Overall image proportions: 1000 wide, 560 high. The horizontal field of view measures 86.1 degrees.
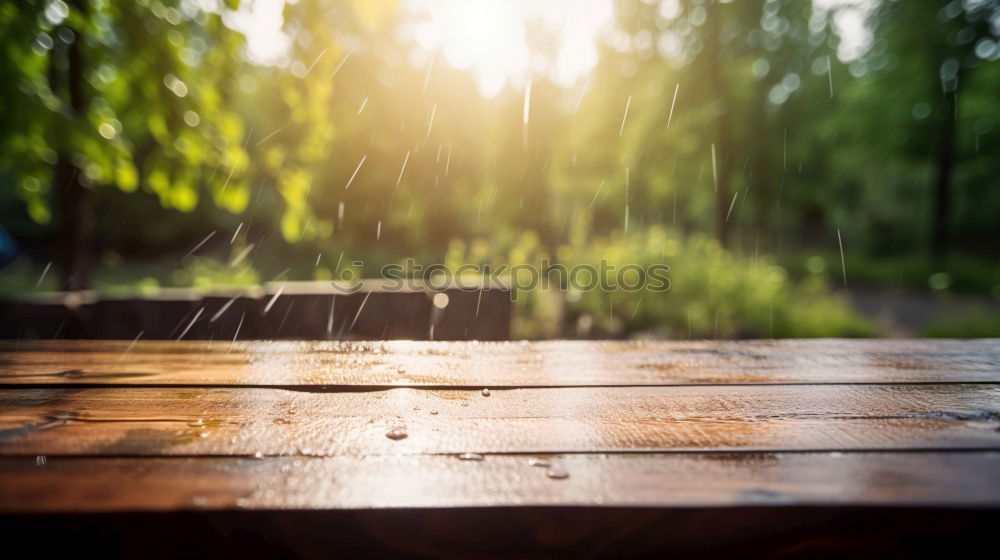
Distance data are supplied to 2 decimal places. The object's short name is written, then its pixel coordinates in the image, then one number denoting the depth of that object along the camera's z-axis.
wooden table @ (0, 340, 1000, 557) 0.72
